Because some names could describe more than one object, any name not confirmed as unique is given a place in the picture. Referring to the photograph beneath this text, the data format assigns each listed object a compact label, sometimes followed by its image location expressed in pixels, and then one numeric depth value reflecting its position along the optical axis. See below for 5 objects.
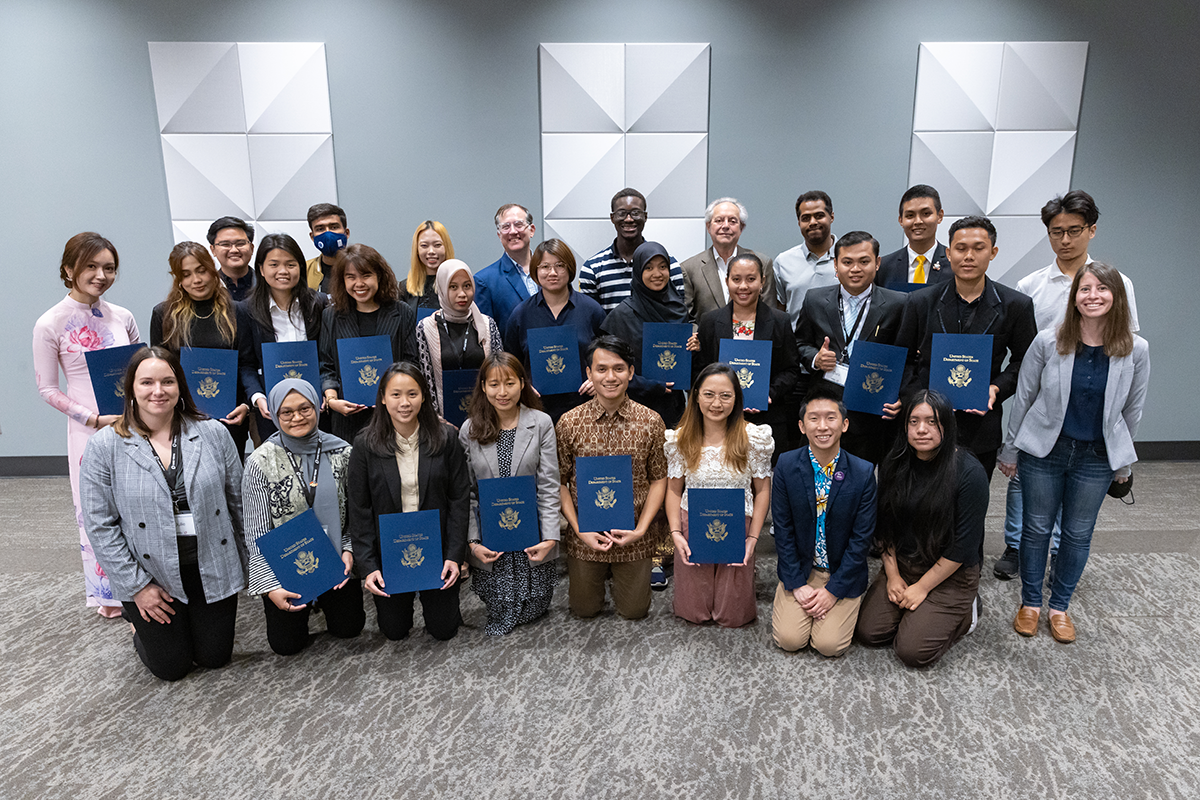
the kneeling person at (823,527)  2.70
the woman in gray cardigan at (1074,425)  2.61
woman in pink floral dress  2.98
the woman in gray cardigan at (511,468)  2.87
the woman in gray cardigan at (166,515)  2.44
